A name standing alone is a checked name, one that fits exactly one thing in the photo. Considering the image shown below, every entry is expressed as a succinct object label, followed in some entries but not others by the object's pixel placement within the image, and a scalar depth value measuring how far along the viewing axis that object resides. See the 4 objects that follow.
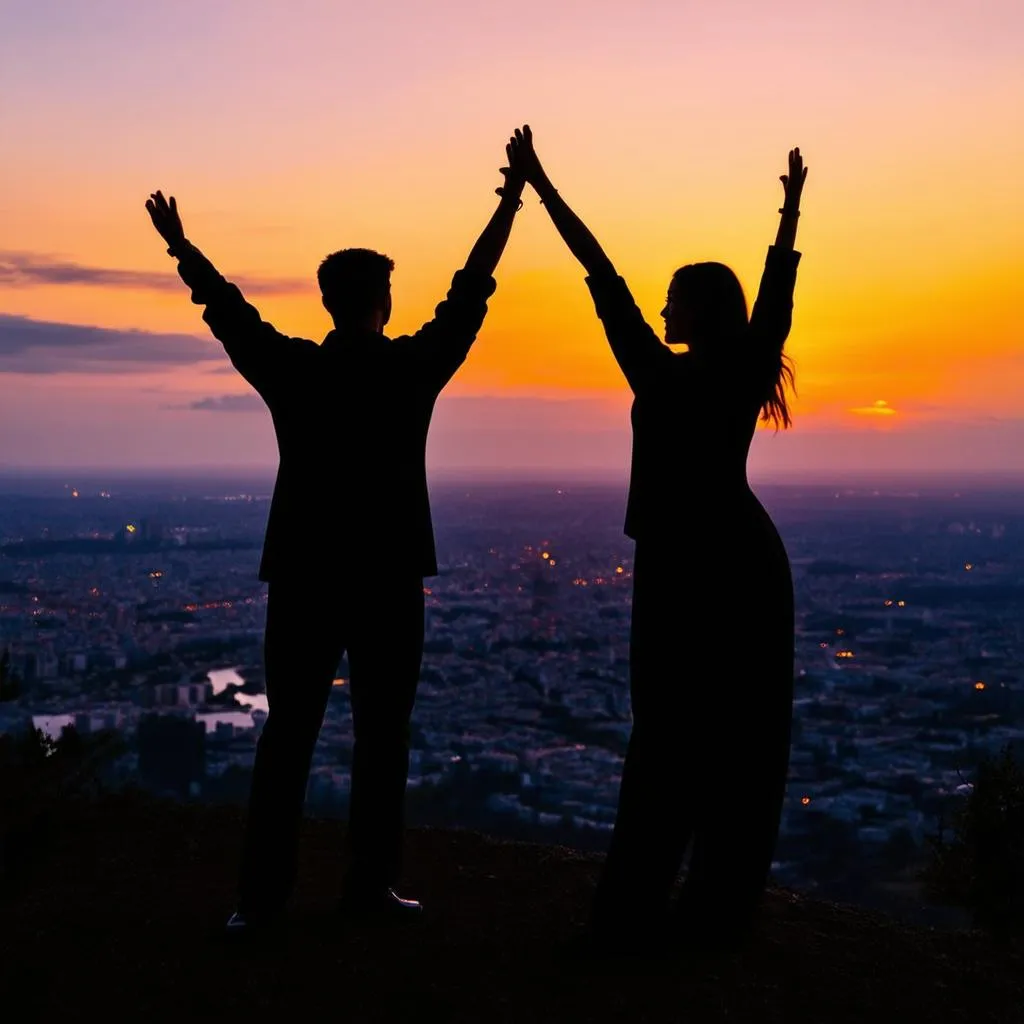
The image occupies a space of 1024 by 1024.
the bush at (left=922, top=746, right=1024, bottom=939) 5.90
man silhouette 3.79
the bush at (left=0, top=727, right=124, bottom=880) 5.45
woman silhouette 3.67
